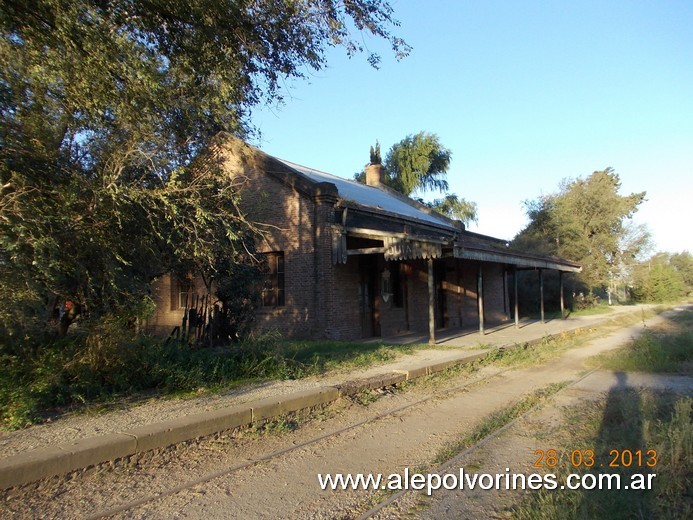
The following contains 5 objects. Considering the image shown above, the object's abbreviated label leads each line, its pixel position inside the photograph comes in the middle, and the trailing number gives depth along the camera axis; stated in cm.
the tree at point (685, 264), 9332
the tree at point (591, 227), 4128
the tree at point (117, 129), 607
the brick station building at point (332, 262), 1460
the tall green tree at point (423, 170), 4244
